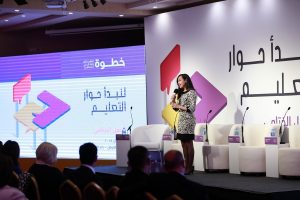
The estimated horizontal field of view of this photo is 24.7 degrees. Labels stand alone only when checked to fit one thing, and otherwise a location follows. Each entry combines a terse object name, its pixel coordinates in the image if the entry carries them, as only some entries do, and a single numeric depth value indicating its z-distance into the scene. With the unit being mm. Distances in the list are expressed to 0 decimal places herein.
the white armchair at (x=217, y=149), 10531
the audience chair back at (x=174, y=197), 4319
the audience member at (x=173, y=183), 4910
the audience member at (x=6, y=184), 4242
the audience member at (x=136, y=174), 5188
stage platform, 7656
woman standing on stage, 9922
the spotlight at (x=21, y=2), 10894
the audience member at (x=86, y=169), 6027
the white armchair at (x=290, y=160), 9227
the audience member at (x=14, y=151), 6750
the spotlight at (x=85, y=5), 12100
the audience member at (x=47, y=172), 6004
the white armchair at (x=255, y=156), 9844
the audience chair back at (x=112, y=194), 5316
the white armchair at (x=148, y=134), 12016
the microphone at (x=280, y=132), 9844
